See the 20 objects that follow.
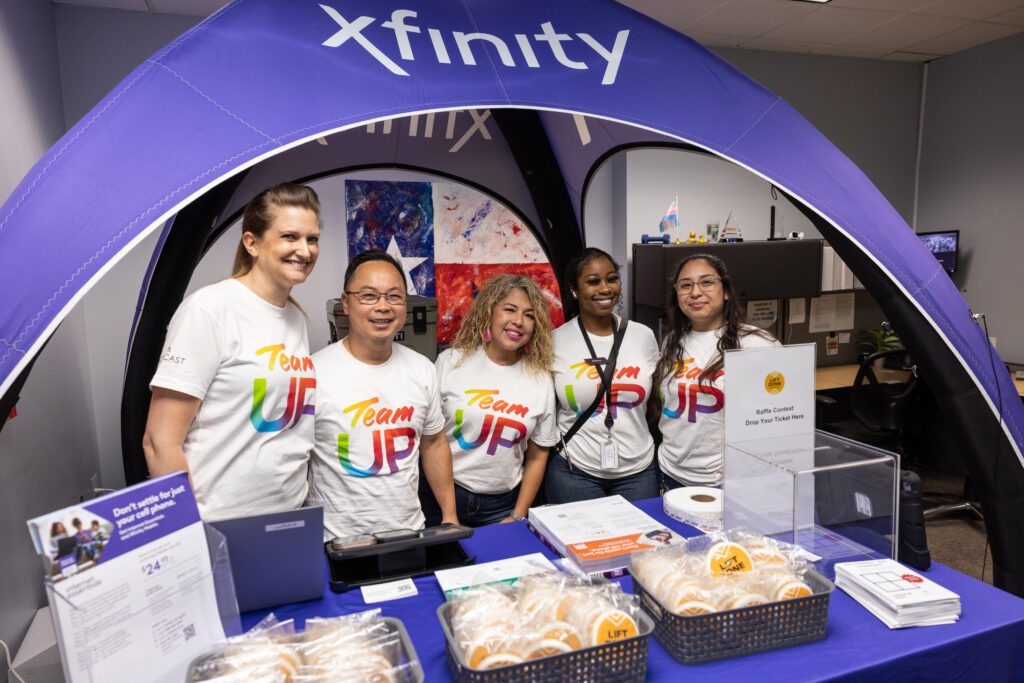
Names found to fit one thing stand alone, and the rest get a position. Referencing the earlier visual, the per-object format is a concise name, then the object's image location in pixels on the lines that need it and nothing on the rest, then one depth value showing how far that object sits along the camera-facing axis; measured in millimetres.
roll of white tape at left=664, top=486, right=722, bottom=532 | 1572
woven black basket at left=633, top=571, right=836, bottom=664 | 1030
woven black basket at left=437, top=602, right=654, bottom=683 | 918
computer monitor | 4363
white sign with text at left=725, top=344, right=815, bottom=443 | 1510
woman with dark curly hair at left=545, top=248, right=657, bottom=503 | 2109
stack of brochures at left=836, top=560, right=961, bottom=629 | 1139
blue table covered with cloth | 1025
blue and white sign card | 826
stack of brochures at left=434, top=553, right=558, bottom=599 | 1264
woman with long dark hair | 2025
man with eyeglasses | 1646
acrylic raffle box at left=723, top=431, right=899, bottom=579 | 1349
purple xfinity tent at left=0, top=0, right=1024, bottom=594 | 1160
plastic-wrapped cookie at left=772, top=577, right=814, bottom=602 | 1065
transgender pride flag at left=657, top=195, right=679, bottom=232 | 4047
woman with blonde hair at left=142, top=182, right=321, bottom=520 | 1404
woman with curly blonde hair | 1948
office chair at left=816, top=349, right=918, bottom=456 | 3432
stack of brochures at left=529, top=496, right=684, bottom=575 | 1354
